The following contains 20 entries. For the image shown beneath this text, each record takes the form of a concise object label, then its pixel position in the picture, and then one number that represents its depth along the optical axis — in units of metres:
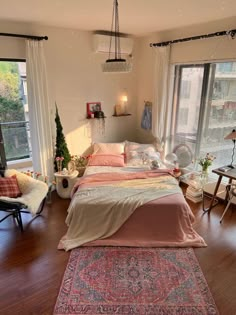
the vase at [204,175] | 3.81
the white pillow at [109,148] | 4.41
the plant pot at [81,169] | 4.50
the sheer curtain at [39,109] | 3.60
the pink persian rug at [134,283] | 2.08
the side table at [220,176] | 3.22
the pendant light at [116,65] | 2.38
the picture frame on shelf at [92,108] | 4.46
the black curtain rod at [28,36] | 3.36
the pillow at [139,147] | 4.43
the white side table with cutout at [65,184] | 3.98
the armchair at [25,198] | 3.00
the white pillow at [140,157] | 4.19
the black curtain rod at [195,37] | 3.12
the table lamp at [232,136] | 3.21
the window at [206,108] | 3.61
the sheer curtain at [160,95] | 4.13
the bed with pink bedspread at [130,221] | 2.85
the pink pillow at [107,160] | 4.12
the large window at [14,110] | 4.11
